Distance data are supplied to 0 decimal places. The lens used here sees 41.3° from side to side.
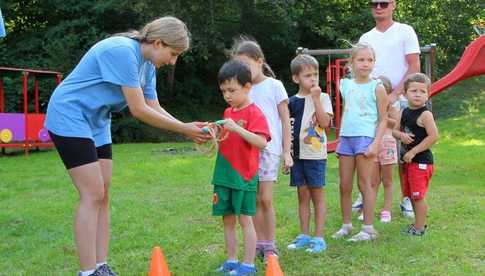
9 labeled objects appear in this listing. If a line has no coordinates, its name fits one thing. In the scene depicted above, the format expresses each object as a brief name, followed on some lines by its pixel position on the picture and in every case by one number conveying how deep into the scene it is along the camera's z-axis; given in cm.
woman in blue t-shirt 358
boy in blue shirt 472
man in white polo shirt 555
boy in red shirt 403
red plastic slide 858
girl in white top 440
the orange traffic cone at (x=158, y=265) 361
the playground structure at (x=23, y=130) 1442
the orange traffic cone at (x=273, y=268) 342
